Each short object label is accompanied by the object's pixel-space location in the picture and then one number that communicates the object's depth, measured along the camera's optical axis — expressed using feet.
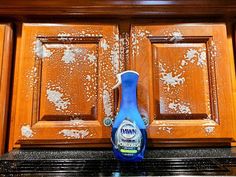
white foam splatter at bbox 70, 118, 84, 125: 2.61
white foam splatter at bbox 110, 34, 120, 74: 2.74
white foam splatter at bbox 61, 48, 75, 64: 2.73
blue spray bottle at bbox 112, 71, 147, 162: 2.16
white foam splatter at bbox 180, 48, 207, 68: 2.74
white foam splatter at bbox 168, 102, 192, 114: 2.64
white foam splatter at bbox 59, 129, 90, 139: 2.59
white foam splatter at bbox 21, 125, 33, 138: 2.57
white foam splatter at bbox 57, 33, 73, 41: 2.78
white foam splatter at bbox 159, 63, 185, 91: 2.69
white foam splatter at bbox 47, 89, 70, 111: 2.63
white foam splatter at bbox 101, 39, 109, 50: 2.76
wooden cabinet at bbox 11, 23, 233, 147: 2.60
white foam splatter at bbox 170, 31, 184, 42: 2.79
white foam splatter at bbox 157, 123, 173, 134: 2.59
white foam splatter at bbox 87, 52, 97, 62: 2.75
